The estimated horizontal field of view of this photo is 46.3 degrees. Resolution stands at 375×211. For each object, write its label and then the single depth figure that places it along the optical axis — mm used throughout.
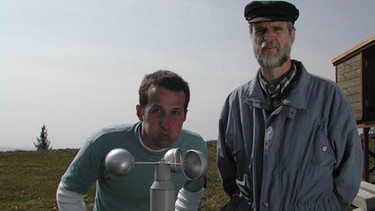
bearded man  2775
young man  2695
